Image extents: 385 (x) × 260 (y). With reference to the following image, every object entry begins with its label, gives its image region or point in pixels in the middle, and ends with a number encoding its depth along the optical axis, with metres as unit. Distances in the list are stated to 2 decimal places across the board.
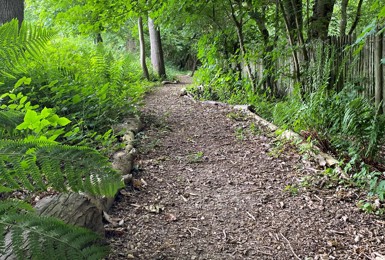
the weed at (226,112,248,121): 6.23
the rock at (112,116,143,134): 4.86
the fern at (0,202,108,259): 1.12
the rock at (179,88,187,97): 10.21
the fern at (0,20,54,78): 1.65
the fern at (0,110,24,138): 1.61
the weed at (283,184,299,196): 3.39
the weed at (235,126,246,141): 5.18
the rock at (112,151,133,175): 3.53
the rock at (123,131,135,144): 4.52
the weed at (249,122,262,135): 5.29
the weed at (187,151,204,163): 4.33
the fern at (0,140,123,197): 1.25
